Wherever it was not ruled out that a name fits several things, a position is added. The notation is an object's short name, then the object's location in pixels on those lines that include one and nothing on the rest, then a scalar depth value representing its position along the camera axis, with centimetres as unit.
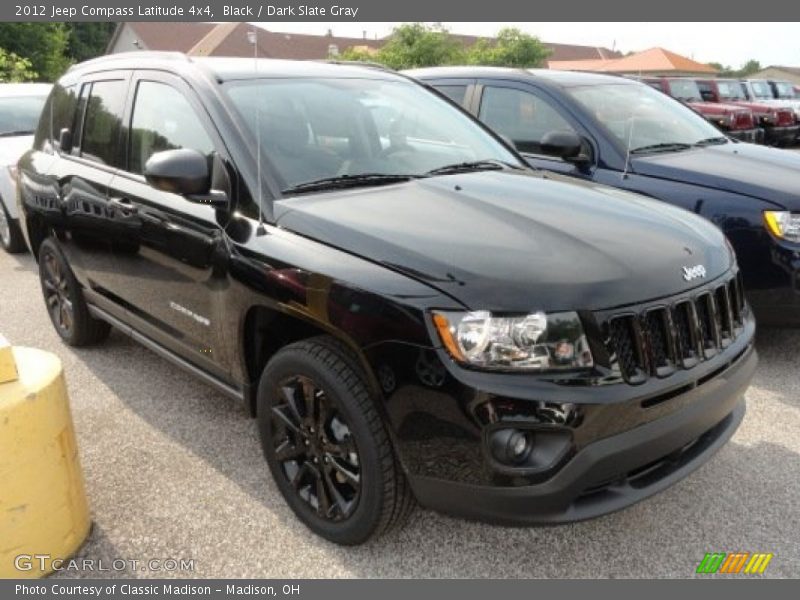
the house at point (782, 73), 6800
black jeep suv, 215
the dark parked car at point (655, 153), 414
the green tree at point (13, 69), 2078
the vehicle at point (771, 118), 1638
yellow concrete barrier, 238
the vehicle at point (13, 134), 731
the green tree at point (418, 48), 3303
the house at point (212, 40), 4584
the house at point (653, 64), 4706
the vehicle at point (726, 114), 1454
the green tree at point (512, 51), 3853
